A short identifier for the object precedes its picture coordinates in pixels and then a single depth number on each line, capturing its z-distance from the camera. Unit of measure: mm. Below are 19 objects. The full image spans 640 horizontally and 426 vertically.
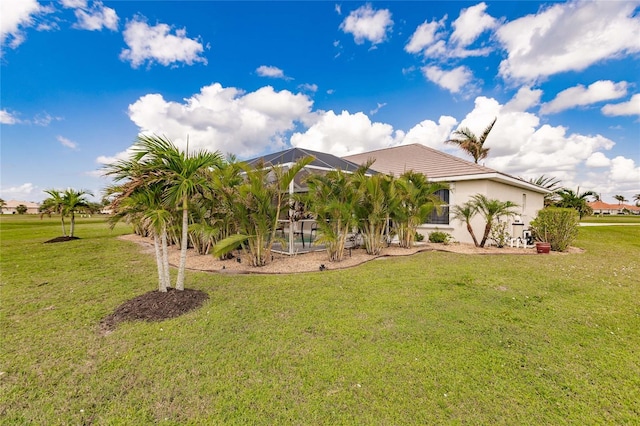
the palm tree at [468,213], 10242
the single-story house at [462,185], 11344
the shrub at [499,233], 10611
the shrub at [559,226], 10055
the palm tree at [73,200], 12548
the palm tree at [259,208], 6543
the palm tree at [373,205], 8219
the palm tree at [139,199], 4035
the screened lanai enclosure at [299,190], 8175
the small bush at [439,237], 11344
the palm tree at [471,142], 19578
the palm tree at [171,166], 4039
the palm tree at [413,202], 9461
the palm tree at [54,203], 12258
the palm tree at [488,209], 9633
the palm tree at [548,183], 21750
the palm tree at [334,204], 7734
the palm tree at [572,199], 23047
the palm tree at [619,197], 77750
